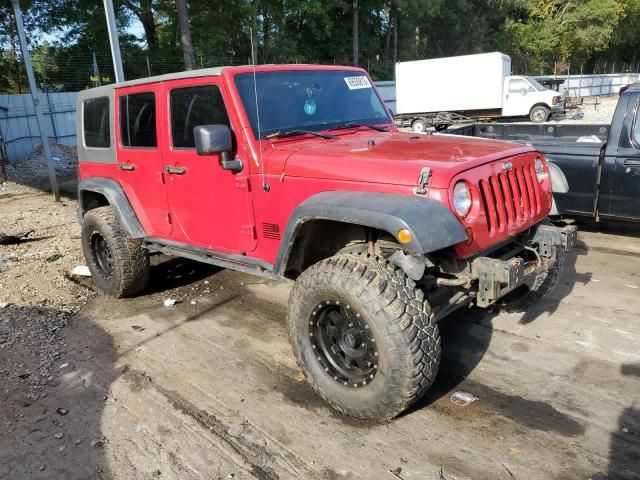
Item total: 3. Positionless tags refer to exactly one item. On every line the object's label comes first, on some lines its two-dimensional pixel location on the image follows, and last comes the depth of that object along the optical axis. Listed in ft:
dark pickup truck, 18.34
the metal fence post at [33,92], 32.42
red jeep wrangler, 9.32
